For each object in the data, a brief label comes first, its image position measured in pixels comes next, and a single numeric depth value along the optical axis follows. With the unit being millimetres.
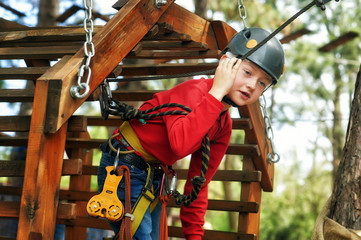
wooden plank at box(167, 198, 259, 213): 4793
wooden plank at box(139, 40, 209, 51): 4195
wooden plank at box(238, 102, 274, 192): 4684
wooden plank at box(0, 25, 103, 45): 3977
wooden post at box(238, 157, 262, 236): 4871
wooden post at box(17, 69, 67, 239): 2838
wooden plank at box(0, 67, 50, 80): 3613
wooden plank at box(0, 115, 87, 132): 3227
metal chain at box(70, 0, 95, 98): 2869
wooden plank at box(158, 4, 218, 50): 3854
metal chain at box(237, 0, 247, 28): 4234
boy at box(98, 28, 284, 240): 2850
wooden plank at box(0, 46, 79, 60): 3830
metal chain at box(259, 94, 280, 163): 4523
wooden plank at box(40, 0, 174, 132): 2869
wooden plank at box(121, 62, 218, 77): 4555
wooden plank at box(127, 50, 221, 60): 4453
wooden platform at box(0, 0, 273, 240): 2852
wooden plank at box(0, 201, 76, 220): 3080
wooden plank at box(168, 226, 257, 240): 4678
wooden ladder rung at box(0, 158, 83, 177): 3225
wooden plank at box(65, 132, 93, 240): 5094
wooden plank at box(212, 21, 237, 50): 4398
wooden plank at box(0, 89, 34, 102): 3617
